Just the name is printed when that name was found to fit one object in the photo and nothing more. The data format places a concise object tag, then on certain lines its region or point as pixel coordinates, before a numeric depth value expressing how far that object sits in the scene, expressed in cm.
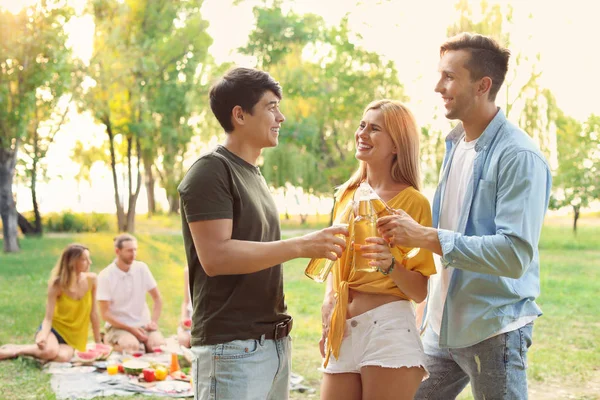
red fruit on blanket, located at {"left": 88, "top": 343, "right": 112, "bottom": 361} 535
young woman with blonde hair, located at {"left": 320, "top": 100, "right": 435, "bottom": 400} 207
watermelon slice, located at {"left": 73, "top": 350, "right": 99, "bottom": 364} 524
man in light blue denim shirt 198
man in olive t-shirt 189
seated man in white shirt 563
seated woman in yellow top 536
